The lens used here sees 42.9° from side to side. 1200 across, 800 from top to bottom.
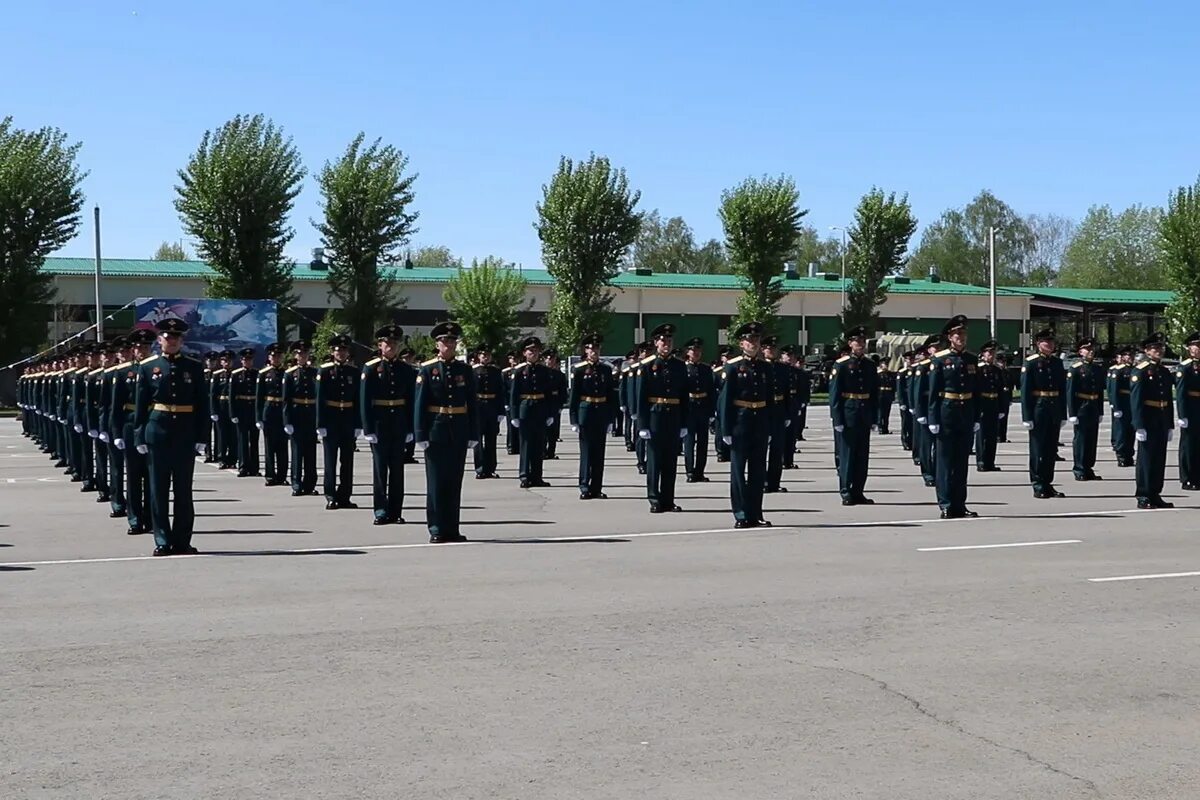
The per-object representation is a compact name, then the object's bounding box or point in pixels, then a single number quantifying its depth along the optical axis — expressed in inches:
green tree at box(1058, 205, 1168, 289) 4505.4
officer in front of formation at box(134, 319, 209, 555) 519.2
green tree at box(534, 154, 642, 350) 2436.0
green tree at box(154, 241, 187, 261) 4788.4
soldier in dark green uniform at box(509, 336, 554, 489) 824.9
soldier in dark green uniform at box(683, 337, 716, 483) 855.1
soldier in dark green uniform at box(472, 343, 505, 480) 903.7
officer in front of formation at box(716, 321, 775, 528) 585.6
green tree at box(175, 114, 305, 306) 2347.4
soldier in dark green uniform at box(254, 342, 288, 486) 855.1
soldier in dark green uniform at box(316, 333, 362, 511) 698.8
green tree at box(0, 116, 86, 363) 2258.9
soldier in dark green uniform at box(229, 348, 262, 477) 929.5
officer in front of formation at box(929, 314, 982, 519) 621.6
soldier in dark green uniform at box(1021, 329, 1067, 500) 723.4
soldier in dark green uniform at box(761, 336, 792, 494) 716.7
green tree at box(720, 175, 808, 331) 2524.6
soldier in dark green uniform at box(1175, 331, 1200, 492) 746.8
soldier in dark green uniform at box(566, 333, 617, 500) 744.4
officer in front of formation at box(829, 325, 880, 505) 700.0
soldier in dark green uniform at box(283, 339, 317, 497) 787.4
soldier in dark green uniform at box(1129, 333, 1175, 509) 669.9
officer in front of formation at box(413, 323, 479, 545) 545.6
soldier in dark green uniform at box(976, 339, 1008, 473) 884.0
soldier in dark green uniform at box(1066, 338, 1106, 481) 853.2
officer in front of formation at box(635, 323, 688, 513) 660.1
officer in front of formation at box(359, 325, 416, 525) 617.6
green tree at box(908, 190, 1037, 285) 5009.8
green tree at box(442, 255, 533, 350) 2524.6
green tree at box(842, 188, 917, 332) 2632.9
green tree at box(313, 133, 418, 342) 2422.5
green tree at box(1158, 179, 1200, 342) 2368.4
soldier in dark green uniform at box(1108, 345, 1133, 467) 869.2
